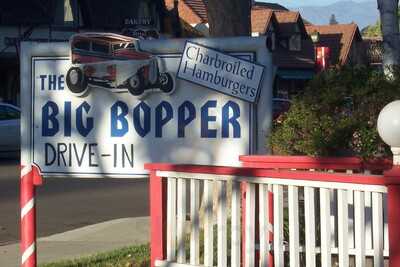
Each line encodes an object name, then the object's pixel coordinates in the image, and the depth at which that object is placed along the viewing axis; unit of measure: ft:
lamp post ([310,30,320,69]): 178.00
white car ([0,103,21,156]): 75.25
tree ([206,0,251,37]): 34.14
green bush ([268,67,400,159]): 24.57
